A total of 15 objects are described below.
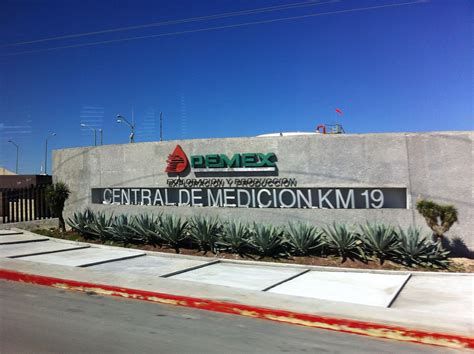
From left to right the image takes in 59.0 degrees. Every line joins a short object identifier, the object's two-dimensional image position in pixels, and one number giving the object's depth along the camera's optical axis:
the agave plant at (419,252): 9.69
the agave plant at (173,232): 12.10
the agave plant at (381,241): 9.98
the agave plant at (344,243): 10.29
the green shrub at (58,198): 14.86
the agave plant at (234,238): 11.13
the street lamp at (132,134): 29.43
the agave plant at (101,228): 13.50
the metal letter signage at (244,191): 11.82
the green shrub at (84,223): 13.97
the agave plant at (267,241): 10.77
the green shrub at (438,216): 9.77
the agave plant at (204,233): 11.61
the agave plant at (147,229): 12.64
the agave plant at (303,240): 10.63
